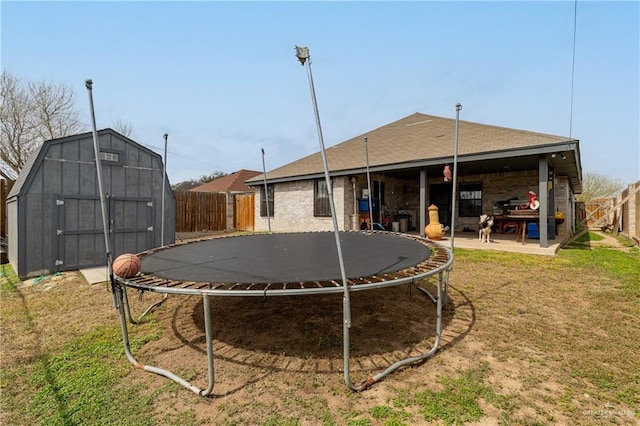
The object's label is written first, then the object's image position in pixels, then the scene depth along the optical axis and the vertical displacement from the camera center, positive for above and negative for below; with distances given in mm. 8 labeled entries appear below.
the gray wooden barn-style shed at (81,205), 4965 +51
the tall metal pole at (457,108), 3417 +1192
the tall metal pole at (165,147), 4244 +922
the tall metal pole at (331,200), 1799 +50
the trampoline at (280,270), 1910 -542
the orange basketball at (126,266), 2242 -461
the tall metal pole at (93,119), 2174 +683
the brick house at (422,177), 7371 +1112
